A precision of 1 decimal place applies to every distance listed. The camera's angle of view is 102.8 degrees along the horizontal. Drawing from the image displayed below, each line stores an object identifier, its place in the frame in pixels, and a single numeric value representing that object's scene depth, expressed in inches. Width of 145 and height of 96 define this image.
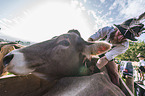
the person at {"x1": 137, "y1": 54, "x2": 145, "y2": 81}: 164.5
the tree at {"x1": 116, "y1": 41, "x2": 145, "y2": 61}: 753.0
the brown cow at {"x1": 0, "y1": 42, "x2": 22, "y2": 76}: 22.0
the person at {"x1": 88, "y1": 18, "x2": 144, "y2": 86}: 21.3
